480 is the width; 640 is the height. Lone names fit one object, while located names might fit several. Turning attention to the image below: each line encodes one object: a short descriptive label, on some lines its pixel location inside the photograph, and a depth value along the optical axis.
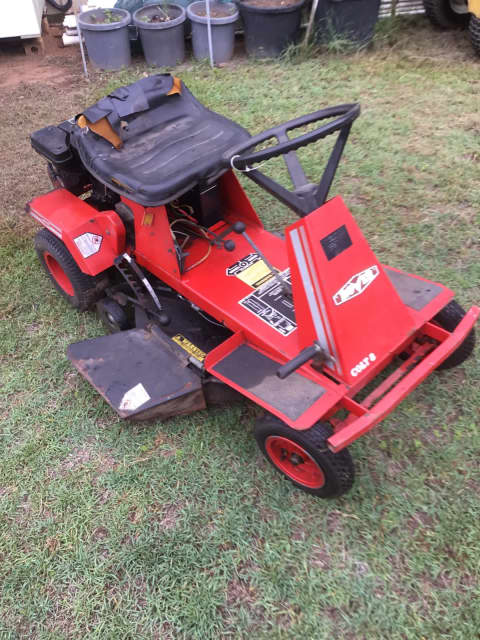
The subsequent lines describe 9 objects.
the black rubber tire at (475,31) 5.00
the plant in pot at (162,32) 5.31
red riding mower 2.09
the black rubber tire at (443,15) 5.64
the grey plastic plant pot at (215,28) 5.36
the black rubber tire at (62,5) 6.26
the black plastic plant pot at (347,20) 5.16
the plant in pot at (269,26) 5.20
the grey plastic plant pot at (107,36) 5.28
